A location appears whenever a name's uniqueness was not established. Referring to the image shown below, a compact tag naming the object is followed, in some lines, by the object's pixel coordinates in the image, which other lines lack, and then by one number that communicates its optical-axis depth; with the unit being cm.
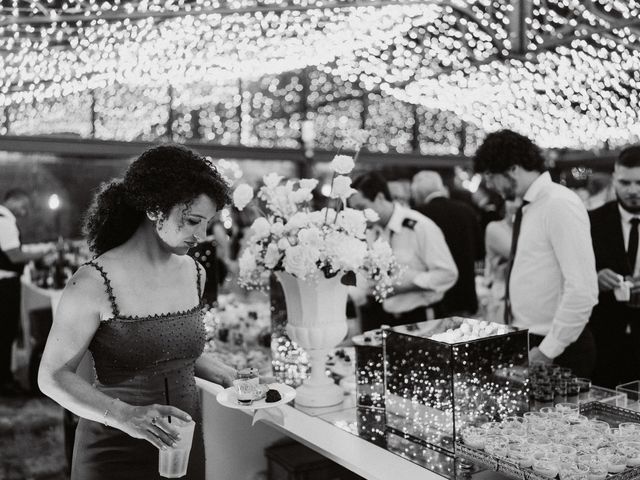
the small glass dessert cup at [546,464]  149
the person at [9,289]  572
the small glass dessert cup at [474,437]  167
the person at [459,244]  480
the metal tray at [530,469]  151
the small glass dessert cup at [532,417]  182
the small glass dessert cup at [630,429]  171
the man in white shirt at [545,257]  255
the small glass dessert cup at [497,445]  160
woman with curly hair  173
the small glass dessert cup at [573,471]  145
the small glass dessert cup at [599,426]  174
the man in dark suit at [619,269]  317
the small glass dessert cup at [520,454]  154
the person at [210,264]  371
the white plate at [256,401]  193
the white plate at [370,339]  233
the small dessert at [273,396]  197
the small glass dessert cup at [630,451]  154
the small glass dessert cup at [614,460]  150
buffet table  177
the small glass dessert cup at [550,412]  188
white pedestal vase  240
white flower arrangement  230
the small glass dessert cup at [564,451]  154
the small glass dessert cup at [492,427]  173
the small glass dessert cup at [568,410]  187
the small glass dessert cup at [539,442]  160
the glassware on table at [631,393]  207
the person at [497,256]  452
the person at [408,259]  385
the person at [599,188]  569
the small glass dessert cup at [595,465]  146
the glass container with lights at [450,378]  185
